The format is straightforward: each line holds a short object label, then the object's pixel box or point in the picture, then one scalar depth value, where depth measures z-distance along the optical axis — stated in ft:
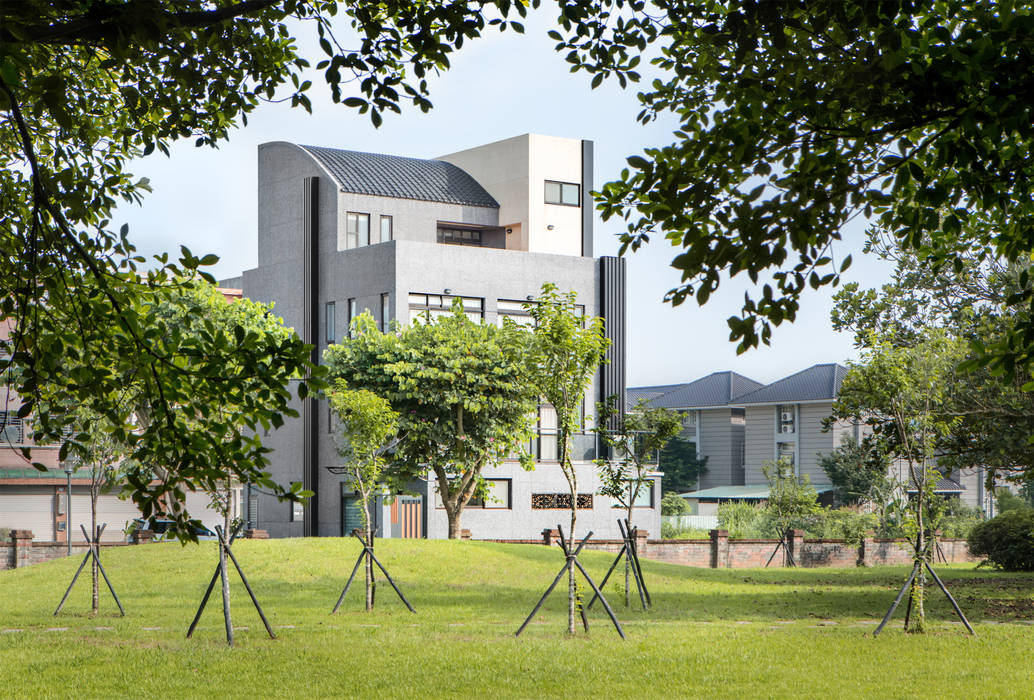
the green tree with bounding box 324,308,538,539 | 103.86
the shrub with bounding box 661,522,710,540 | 128.67
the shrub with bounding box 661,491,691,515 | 156.97
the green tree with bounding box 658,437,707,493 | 200.64
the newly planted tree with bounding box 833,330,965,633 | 55.93
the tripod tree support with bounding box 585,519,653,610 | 64.28
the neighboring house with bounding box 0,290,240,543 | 155.94
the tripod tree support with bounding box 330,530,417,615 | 59.08
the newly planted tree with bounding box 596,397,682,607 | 71.77
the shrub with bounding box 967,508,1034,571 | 98.63
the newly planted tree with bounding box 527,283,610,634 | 58.23
